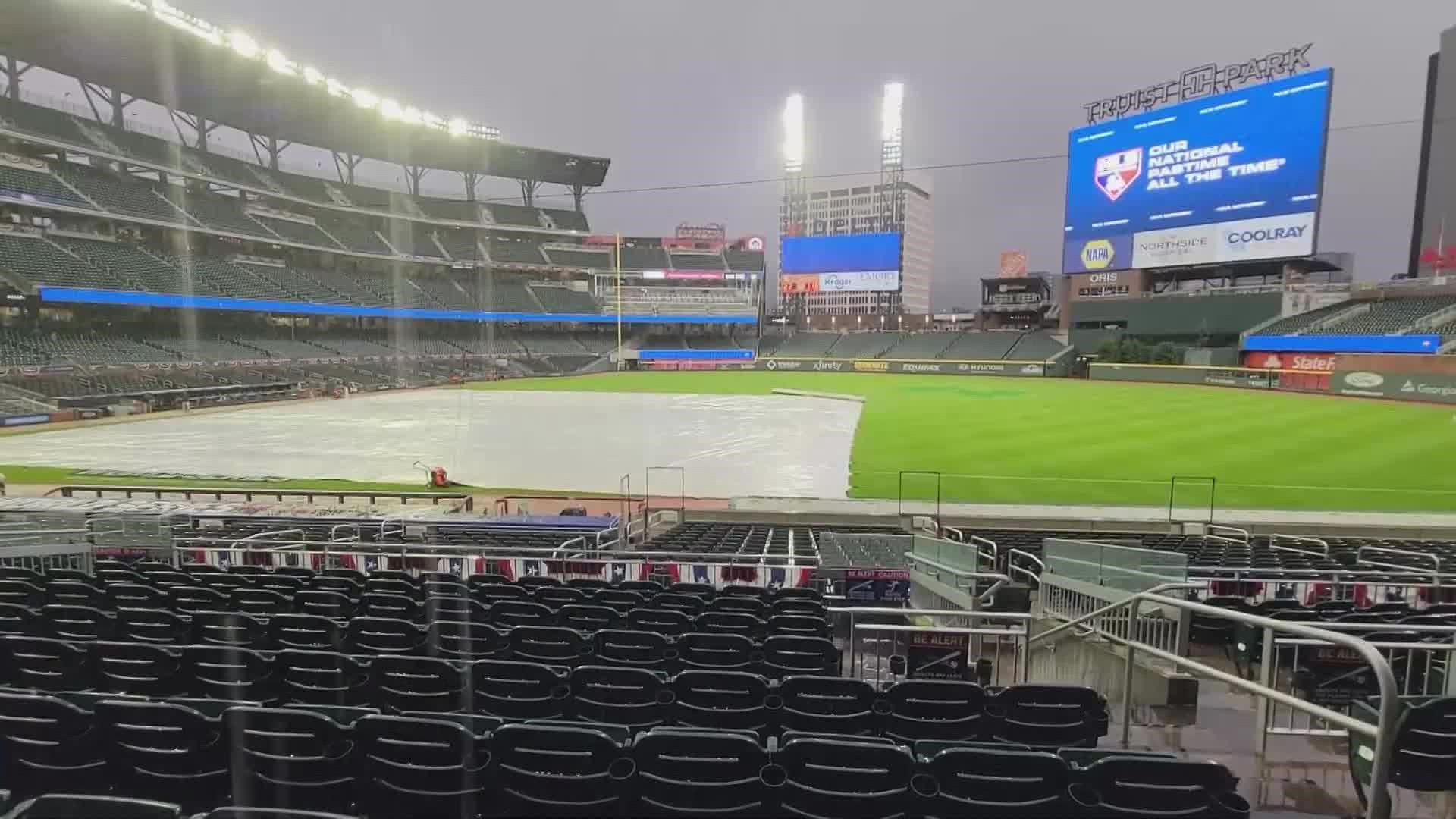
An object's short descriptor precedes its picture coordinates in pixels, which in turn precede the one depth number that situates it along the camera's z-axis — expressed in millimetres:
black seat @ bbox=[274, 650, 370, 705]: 4262
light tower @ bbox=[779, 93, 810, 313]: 88606
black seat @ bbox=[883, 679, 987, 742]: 3871
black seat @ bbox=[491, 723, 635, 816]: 2939
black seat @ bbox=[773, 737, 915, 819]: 2800
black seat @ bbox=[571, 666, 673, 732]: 4031
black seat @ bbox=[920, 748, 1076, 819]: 2803
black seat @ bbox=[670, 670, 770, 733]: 3854
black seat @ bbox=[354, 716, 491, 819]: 3000
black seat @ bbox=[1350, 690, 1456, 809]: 3289
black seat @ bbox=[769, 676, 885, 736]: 3821
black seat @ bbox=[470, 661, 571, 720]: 4043
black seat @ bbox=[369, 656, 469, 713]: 4035
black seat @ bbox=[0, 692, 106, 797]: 3141
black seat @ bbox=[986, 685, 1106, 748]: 3893
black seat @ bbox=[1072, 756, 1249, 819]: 2816
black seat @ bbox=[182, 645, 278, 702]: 4160
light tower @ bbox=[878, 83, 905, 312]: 87625
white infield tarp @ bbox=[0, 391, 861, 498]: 19938
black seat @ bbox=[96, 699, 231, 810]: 3139
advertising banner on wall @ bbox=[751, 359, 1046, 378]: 63375
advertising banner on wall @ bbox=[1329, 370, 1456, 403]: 33406
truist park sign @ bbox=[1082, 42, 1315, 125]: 46844
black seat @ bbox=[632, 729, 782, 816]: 2893
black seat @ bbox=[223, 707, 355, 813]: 3096
